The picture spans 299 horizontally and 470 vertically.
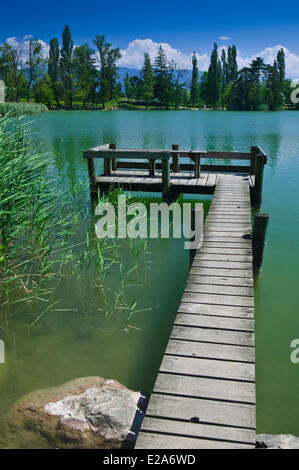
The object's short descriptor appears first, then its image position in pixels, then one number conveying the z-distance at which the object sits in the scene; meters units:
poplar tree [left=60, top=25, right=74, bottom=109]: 69.44
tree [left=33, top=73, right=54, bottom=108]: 64.30
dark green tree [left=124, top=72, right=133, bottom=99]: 80.25
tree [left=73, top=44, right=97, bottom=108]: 71.25
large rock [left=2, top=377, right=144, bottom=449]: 2.79
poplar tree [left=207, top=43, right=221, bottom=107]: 76.88
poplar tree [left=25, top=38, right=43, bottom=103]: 60.59
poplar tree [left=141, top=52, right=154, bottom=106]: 76.81
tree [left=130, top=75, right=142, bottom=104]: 77.75
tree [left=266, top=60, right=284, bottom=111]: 65.75
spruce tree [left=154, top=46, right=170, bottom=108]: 76.88
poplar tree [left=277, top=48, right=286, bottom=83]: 78.06
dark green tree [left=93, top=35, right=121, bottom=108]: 75.14
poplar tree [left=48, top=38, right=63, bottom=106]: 76.55
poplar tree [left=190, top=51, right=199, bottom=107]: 80.25
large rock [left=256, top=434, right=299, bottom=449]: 2.50
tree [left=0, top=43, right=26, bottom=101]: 58.50
